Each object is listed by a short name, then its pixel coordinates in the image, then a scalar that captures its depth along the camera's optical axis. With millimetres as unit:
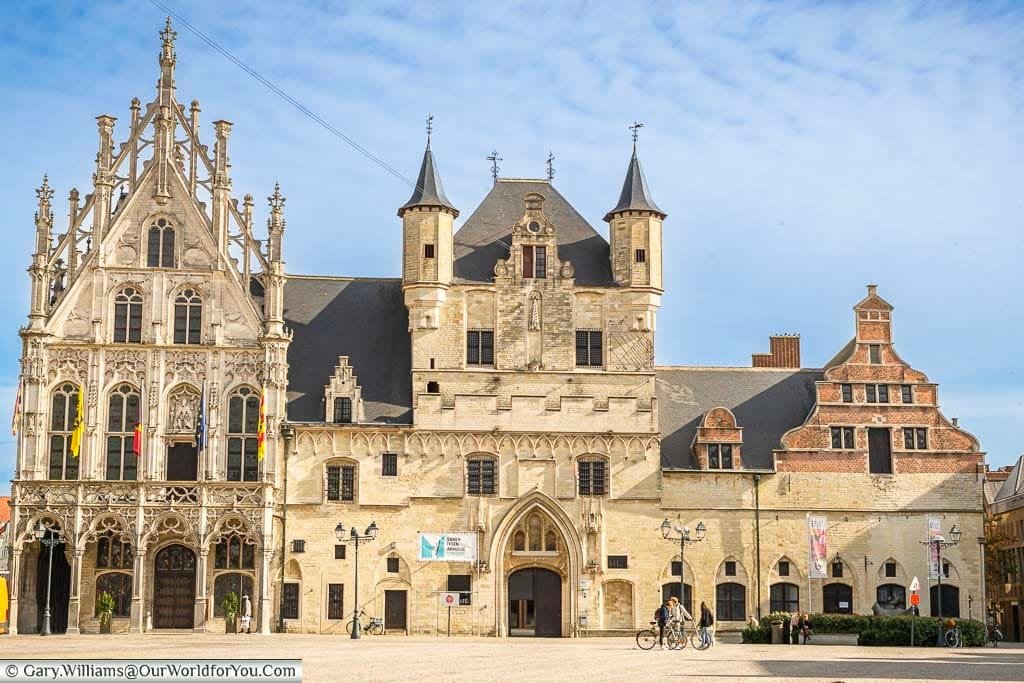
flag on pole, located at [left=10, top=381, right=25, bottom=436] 53188
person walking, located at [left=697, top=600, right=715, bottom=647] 42094
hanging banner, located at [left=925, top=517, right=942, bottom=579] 56959
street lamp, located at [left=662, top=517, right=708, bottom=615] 55409
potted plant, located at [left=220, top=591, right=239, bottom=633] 53312
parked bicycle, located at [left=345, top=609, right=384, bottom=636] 54375
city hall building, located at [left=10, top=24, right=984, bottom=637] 53875
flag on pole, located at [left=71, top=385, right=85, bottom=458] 52969
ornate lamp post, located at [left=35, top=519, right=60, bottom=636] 50188
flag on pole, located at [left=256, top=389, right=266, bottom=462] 53594
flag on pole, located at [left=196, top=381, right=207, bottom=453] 53406
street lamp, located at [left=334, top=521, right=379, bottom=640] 49281
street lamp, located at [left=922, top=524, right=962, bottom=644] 54156
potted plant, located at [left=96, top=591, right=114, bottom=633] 52625
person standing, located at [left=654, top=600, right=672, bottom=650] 42444
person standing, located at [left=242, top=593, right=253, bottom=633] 52719
